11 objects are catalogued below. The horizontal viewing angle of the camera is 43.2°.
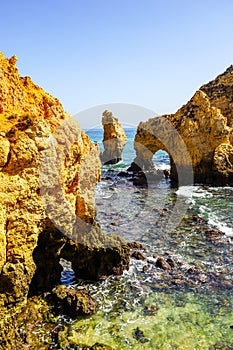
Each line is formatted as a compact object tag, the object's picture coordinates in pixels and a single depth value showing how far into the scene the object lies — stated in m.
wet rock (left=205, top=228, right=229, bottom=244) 19.05
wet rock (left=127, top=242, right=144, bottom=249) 17.84
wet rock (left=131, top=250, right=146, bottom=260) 16.41
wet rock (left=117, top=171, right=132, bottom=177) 46.45
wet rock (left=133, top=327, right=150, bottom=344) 10.12
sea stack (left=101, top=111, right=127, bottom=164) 59.78
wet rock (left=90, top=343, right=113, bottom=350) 9.21
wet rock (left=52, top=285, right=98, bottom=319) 11.23
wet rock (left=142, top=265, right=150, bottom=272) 15.06
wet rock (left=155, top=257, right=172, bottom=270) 15.22
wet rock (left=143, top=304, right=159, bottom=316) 11.59
